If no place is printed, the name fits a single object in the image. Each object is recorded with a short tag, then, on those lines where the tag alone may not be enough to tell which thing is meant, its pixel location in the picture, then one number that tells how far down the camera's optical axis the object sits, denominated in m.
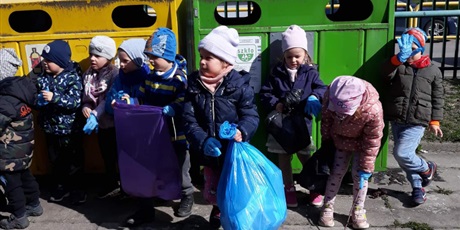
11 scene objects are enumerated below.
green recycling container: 3.81
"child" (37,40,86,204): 3.72
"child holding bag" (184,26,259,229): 3.16
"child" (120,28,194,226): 3.37
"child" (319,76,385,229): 3.20
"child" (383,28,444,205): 3.71
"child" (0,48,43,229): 3.49
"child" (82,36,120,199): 3.76
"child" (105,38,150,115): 3.61
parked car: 12.15
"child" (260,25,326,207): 3.57
